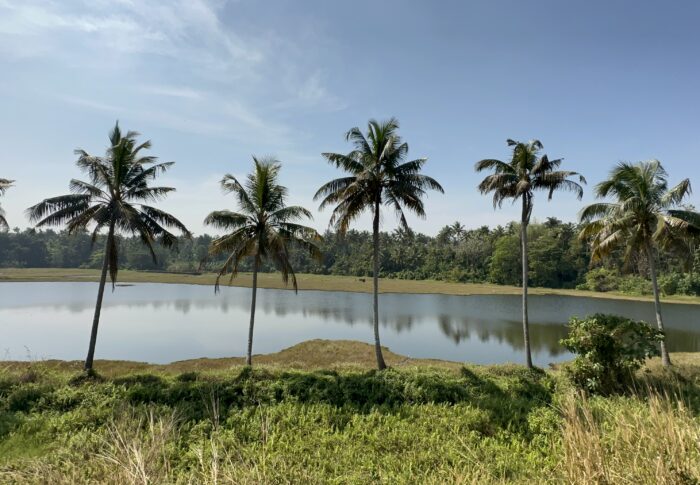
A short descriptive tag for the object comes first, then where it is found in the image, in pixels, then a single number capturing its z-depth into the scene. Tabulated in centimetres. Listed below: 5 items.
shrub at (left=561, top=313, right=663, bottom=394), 1129
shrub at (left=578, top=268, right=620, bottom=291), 6812
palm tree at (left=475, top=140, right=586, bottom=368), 1677
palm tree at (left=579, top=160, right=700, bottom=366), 1595
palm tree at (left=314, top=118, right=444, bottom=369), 1667
